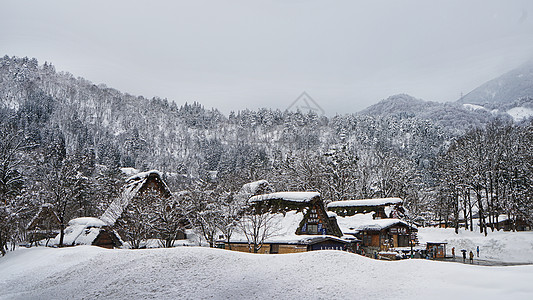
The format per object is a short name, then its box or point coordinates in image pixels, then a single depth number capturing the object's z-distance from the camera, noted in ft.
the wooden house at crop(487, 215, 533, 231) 183.83
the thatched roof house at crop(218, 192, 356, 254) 106.83
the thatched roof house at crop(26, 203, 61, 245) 137.08
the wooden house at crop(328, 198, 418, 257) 149.07
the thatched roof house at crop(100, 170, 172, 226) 126.31
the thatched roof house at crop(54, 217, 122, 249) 127.24
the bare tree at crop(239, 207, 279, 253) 98.40
